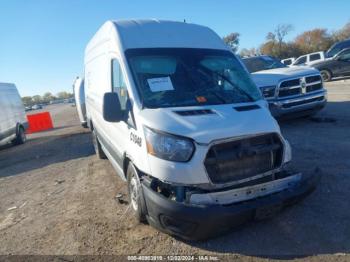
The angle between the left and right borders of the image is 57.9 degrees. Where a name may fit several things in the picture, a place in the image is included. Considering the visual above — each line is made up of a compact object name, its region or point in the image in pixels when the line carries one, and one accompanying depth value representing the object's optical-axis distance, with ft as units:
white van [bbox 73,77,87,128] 46.47
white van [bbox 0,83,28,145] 41.10
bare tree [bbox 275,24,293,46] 250.10
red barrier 68.08
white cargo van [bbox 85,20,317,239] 11.29
